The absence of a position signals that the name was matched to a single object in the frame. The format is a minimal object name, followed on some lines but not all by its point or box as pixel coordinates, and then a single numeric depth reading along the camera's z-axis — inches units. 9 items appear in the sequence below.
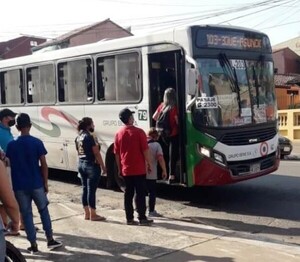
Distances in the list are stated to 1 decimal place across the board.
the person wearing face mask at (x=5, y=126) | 263.0
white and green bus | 328.5
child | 308.2
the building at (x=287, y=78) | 1337.4
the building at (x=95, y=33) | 1814.7
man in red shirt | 284.0
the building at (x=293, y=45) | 2288.4
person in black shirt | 289.4
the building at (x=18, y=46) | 2089.1
